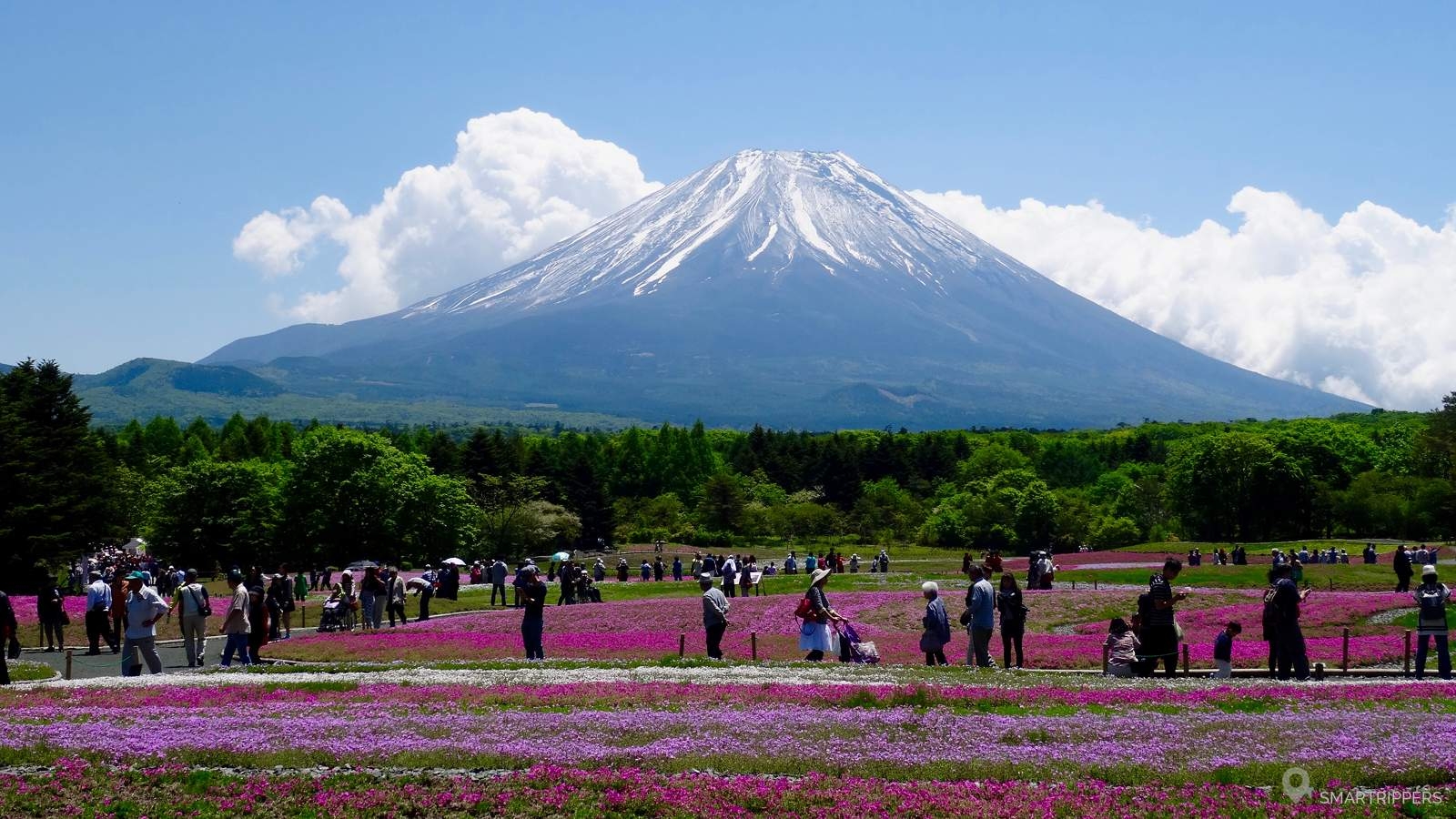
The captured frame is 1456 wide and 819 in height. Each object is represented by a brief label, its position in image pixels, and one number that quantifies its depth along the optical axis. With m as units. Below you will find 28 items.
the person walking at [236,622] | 26.38
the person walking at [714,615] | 24.52
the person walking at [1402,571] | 41.94
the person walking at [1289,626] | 21.44
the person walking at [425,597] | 40.78
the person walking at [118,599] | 29.38
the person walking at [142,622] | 24.25
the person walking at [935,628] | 23.94
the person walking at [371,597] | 35.88
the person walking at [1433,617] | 22.62
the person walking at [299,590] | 47.32
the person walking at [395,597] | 38.53
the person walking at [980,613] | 23.55
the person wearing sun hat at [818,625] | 23.23
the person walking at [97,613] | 28.83
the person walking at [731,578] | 50.56
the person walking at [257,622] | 27.44
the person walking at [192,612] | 26.62
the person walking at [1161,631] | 22.31
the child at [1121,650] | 22.84
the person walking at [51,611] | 30.70
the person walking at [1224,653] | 22.79
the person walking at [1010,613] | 24.55
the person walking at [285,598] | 36.78
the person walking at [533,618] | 27.14
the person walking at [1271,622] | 22.06
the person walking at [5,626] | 22.52
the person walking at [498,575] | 47.19
